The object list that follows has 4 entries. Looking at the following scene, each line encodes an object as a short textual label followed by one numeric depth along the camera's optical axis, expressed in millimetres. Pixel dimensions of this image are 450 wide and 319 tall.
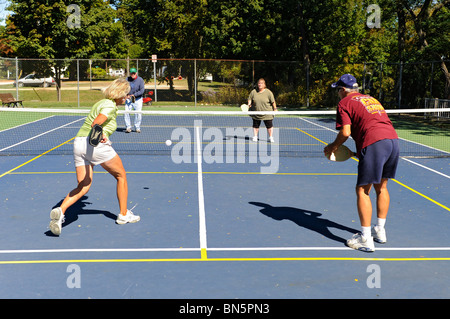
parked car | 35894
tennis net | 14641
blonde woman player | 6707
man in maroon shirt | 6176
